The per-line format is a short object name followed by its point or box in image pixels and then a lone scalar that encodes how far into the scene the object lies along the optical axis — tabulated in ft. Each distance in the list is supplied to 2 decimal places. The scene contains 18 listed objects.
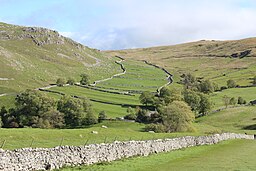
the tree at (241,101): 483.02
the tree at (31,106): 331.75
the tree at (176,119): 286.25
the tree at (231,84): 633.04
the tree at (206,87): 558.56
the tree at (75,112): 350.62
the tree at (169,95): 416.99
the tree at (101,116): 364.79
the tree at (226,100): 460.14
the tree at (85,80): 594.49
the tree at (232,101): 464.24
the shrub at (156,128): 273.33
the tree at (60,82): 550.77
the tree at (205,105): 425.69
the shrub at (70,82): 573.74
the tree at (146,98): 441.27
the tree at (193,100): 431.02
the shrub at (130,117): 372.17
